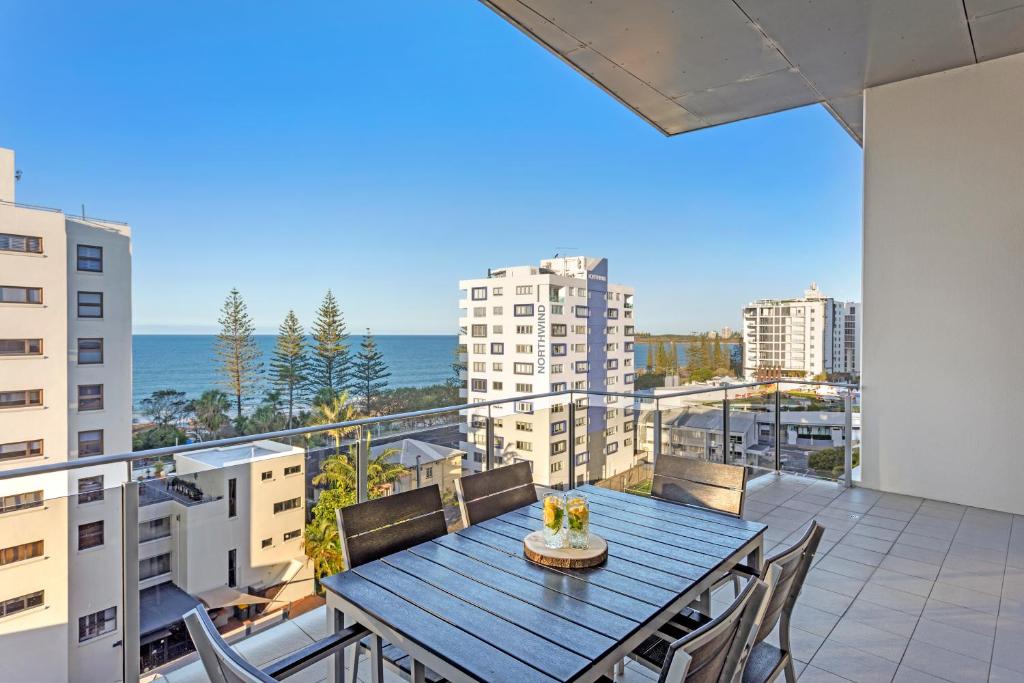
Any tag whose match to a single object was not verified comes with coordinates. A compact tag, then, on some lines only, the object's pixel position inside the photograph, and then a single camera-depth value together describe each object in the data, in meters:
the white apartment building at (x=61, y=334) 21.39
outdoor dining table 1.18
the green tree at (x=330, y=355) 31.86
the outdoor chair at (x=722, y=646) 0.99
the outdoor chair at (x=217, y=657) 0.92
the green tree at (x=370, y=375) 33.03
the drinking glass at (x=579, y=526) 1.70
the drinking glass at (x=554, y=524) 1.71
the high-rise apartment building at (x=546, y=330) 28.66
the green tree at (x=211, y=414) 31.66
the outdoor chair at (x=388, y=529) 1.62
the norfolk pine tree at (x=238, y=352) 32.25
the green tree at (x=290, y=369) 31.42
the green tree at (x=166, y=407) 31.98
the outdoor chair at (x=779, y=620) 1.38
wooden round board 1.62
